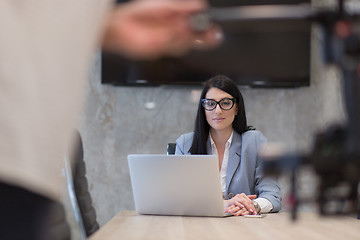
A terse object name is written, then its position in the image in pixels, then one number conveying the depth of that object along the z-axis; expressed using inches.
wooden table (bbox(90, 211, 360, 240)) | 72.8
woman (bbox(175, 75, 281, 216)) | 121.4
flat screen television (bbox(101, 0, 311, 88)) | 164.9
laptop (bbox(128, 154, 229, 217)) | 89.7
